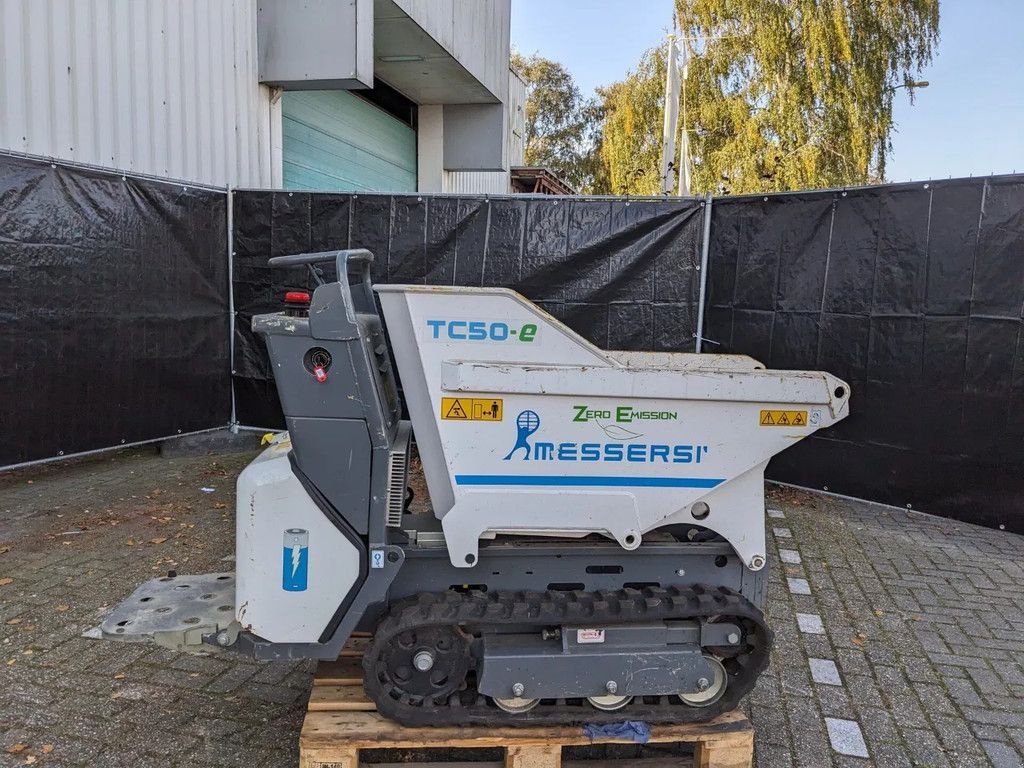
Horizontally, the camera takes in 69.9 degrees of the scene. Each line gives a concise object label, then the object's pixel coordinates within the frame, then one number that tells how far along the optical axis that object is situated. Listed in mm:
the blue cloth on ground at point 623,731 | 2582
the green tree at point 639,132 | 24297
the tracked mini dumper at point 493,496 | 2520
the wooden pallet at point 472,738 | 2504
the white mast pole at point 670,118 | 13383
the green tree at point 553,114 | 40031
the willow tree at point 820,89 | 18859
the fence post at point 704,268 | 6469
